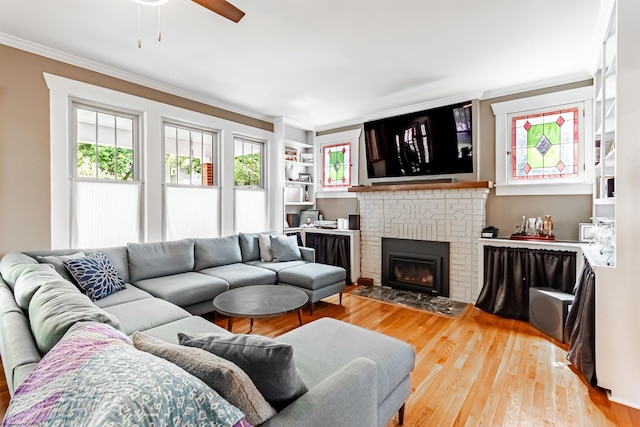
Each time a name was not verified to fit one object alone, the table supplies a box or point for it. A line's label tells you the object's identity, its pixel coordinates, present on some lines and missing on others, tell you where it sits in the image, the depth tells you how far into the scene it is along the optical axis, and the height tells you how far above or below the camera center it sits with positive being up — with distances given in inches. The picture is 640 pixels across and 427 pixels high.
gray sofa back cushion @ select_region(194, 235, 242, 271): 143.7 -20.3
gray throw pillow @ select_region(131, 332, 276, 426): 34.3 -19.2
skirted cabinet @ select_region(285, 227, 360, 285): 187.9 -23.0
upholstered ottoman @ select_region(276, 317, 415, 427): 59.3 -30.5
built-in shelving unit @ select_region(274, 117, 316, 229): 195.8 +32.0
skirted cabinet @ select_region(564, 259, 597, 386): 83.3 -34.9
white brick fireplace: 149.5 -5.5
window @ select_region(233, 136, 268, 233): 180.5 +15.3
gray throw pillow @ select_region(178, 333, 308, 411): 39.9 -20.2
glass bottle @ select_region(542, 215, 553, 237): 133.2 -6.9
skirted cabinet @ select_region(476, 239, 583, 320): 120.8 -26.0
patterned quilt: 26.8 -17.4
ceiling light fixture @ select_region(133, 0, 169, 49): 65.8 +46.0
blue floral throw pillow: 98.7 -21.9
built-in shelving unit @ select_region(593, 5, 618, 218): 95.5 +31.1
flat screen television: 153.2 +36.5
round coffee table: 90.6 -29.8
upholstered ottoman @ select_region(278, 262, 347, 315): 134.8 -31.8
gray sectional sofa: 43.8 -27.9
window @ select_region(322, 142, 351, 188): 206.4 +31.2
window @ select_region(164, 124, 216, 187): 151.3 +28.4
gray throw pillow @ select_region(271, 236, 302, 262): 161.0 -21.1
